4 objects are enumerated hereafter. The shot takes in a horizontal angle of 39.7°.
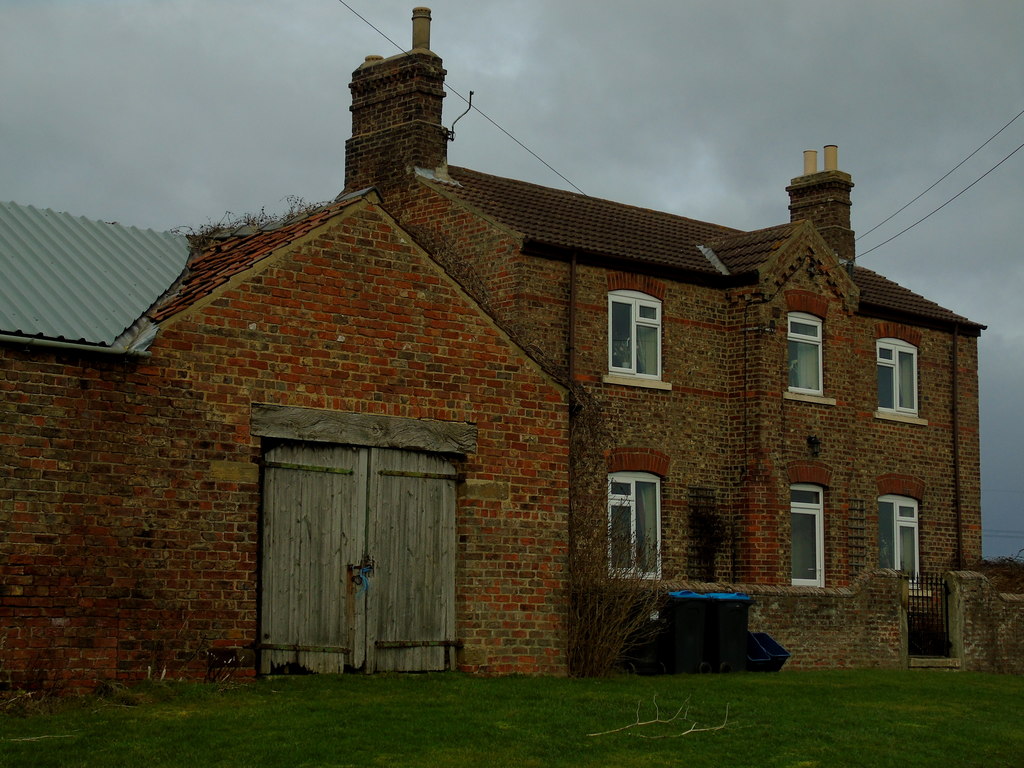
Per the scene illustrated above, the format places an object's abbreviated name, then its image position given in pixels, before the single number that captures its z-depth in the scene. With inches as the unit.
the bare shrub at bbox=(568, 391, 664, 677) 645.3
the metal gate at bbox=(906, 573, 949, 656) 942.4
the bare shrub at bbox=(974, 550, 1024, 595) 1064.8
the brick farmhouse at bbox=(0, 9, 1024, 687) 505.4
